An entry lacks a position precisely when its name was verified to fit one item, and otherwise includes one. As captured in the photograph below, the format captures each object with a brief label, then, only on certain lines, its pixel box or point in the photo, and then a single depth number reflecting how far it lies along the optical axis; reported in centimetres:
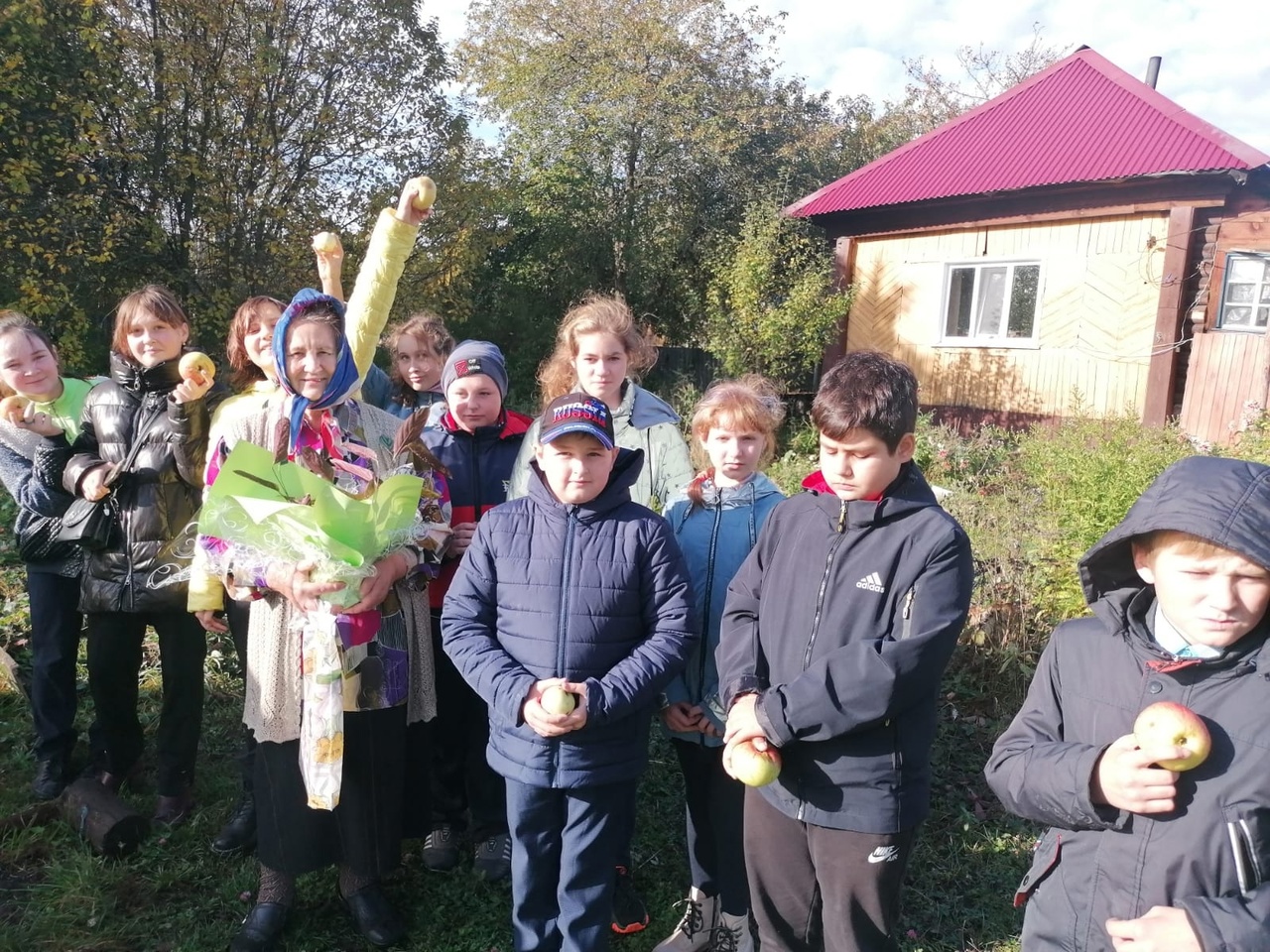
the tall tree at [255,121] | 877
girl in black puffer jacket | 291
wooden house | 909
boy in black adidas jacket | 192
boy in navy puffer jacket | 221
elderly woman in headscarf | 241
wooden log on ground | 293
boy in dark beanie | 295
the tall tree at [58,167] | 786
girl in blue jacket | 252
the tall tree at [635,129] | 1549
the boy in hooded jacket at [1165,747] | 137
